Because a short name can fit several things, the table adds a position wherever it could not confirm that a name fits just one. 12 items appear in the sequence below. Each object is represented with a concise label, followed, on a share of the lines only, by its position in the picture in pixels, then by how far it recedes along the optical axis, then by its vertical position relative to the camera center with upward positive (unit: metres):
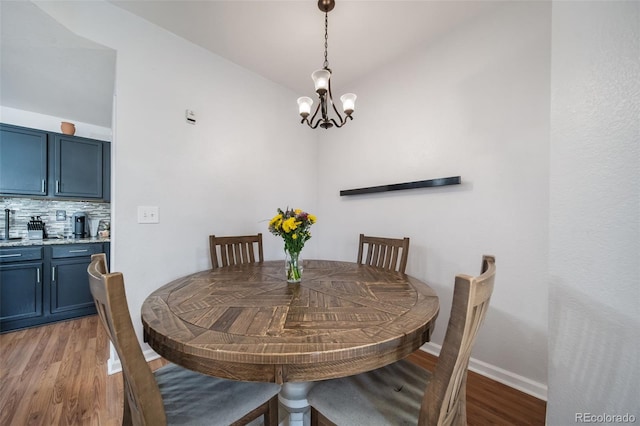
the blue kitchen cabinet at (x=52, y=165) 2.62 +0.52
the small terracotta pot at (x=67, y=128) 2.94 +1.00
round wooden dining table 0.69 -0.39
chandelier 1.46 +0.76
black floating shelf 1.88 +0.24
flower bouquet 1.37 -0.13
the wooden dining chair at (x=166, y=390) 0.62 -0.68
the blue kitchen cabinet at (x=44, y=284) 2.42 -0.80
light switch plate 1.83 -0.03
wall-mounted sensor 2.08 +0.82
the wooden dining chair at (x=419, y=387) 0.62 -0.67
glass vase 1.39 -0.33
